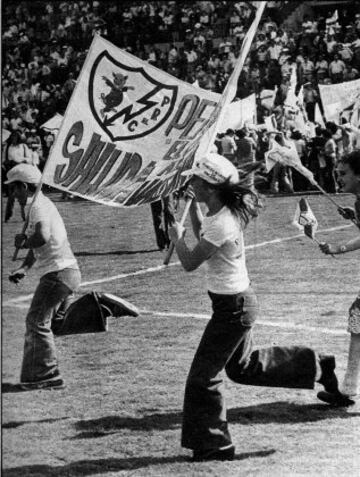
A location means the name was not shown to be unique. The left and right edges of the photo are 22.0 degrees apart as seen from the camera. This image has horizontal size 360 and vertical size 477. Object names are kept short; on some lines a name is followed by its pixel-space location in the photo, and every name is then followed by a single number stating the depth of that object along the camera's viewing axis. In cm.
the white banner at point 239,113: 1988
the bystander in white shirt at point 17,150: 1780
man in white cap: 609
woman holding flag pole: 480
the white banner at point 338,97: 1922
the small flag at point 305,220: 588
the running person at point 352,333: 566
